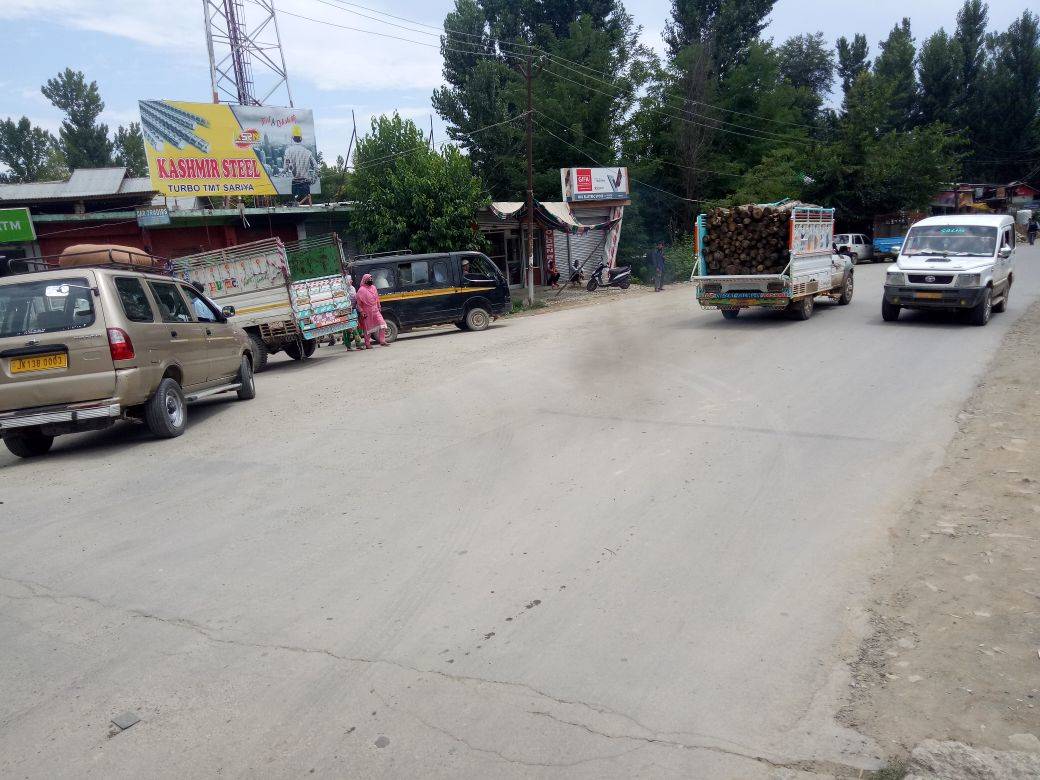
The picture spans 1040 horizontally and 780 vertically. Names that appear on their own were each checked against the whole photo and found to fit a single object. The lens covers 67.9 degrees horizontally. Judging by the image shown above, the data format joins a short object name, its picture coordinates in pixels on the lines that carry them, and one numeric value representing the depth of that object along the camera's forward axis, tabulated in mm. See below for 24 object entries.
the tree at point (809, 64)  70062
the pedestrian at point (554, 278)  33469
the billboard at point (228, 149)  23156
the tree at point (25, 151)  51750
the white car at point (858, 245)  39062
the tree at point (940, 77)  60875
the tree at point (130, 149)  55375
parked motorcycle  31203
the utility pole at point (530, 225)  26342
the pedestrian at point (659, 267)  28938
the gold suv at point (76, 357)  7504
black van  18484
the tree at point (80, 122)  51344
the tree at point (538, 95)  41062
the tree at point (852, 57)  66812
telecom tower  27172
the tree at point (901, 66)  60156
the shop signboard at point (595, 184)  33688
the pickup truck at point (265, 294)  14742
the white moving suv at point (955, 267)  13961
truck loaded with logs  15234
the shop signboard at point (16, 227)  21297
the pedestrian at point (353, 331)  16641
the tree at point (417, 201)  25125
